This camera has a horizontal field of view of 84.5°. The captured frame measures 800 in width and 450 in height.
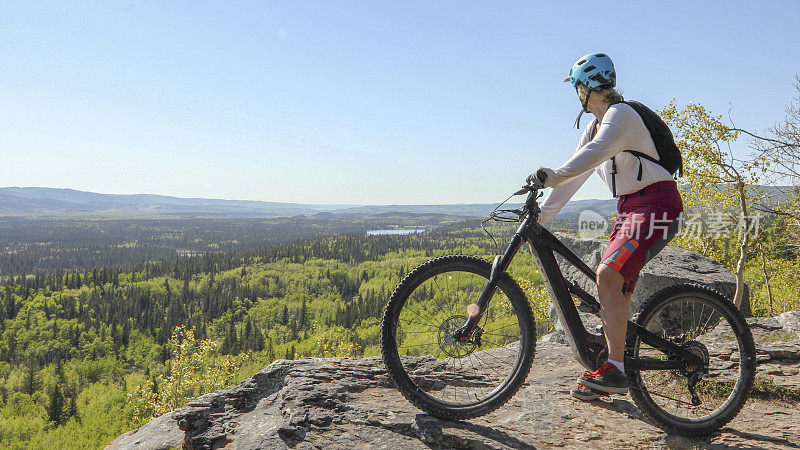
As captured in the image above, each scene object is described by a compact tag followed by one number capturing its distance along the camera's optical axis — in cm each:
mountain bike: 410
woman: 385
